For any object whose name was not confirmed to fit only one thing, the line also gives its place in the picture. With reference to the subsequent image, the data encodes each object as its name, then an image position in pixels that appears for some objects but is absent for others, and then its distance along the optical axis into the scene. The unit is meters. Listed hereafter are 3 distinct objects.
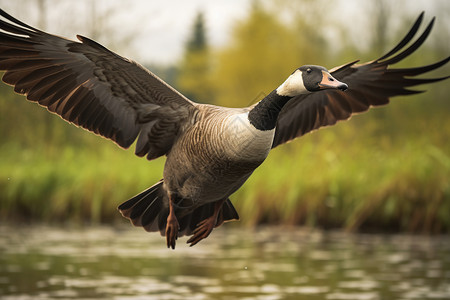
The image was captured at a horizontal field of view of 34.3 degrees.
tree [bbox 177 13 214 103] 50.84
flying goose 5.41
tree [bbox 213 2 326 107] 37.62
